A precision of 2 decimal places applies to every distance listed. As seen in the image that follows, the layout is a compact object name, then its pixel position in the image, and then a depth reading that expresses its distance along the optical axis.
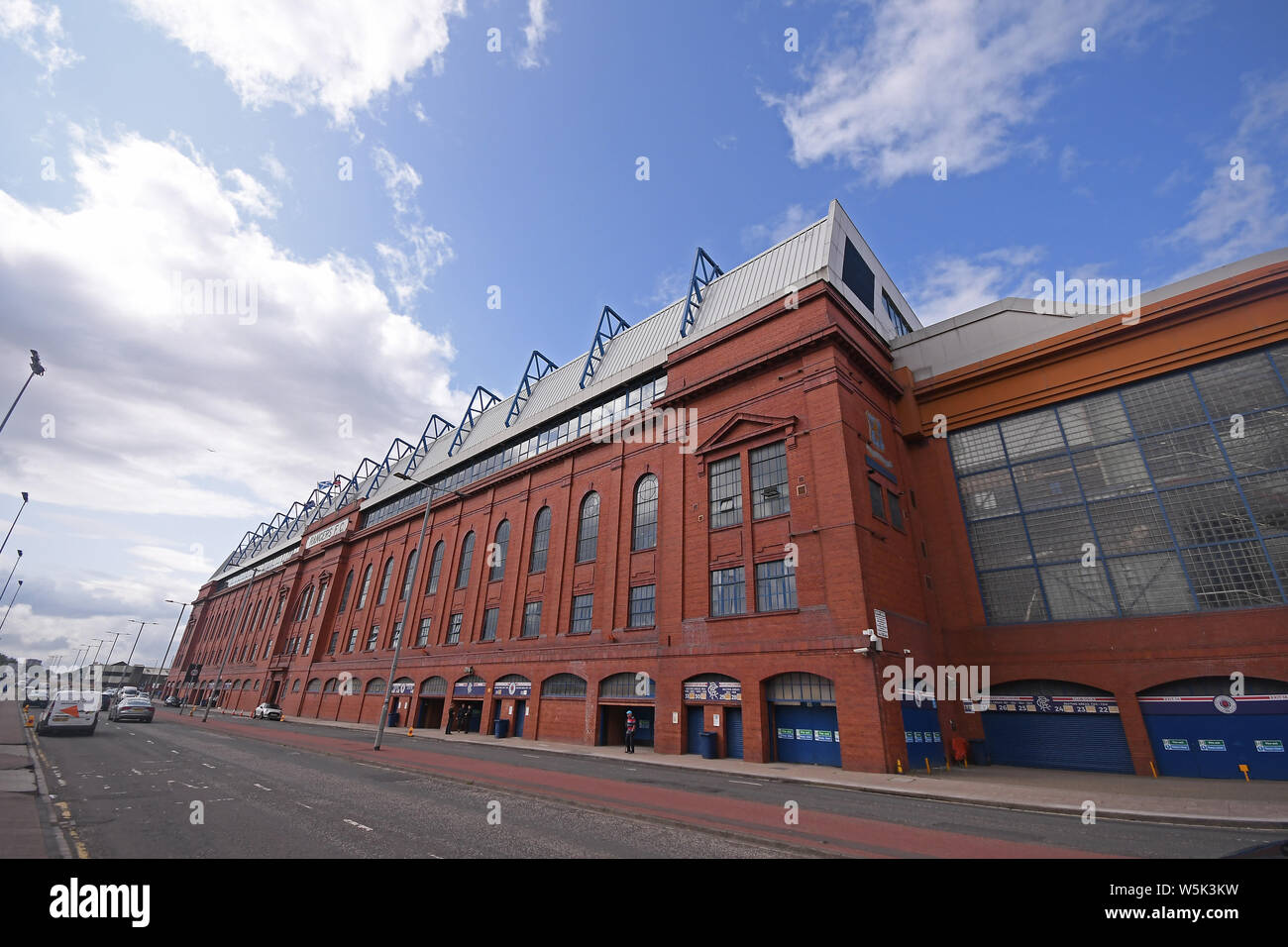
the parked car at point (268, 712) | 47.77
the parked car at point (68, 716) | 24.44
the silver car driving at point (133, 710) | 37.47
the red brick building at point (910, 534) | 19.38
